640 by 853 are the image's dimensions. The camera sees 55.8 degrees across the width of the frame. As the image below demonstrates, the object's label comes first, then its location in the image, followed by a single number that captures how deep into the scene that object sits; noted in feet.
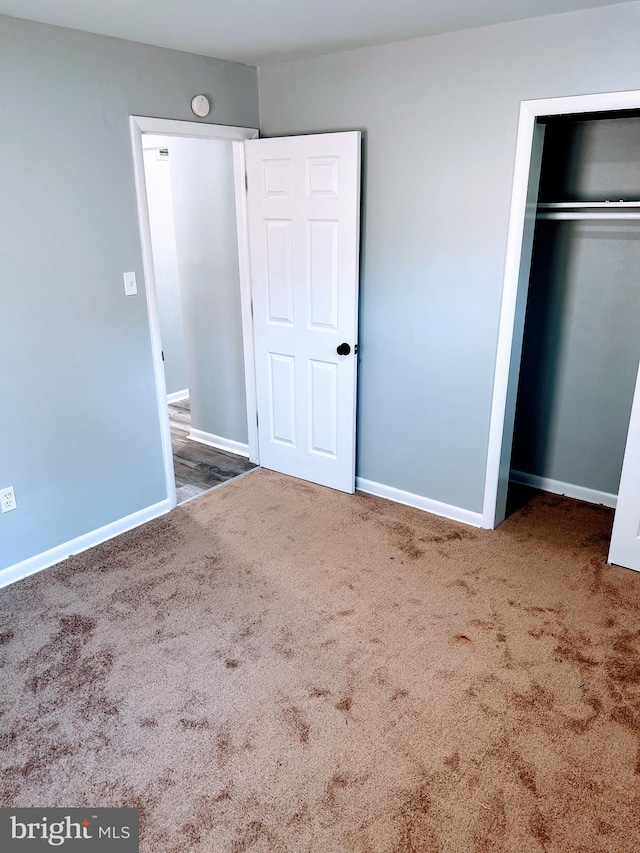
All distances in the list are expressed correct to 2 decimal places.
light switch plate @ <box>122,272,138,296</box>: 10.27
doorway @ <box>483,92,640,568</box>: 8.63
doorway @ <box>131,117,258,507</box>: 12.84
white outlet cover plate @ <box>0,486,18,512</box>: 9.33
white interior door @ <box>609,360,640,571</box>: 9.20
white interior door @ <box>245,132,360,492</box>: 10.93
